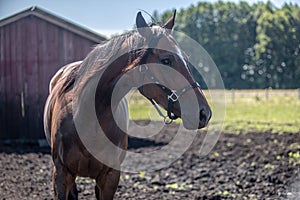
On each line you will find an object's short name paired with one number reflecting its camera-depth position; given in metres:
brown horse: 3.03
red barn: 10.57
